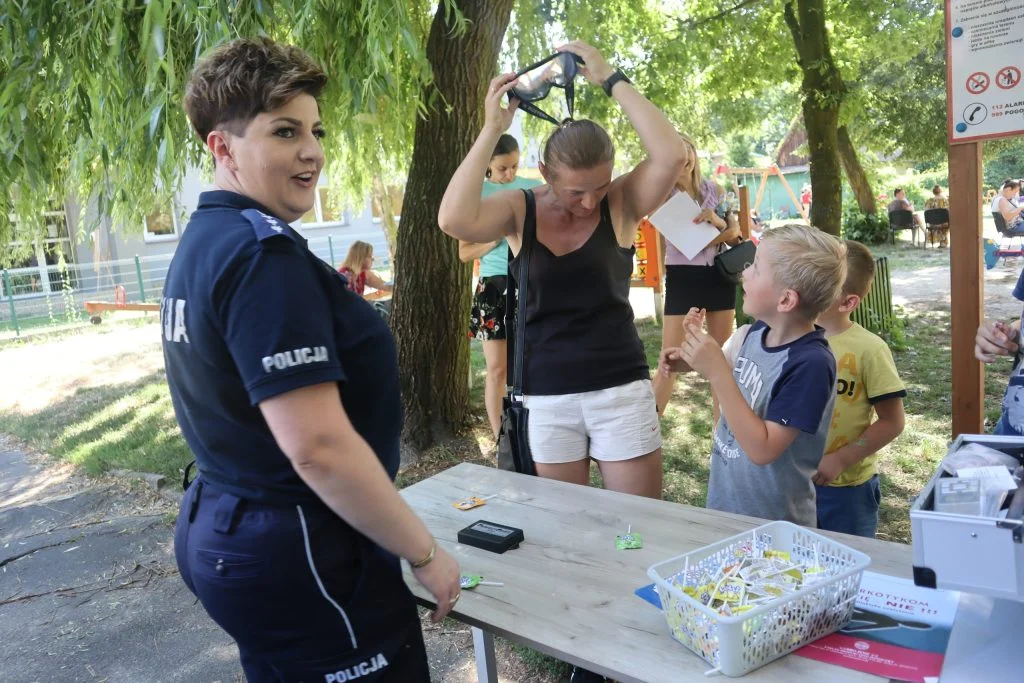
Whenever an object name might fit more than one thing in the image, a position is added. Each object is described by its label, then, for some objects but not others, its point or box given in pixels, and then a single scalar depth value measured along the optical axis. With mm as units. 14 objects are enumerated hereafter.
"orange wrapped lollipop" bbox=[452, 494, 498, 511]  2197
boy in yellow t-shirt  2494
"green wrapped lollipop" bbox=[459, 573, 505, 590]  1732
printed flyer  1312
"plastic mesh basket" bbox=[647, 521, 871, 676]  1282
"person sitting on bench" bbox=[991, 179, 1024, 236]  12414
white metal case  1049
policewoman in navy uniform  1246
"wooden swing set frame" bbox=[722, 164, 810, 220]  18491
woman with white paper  4902
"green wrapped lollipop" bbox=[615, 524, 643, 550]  1830
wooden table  1396
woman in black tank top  2424
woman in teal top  4445
